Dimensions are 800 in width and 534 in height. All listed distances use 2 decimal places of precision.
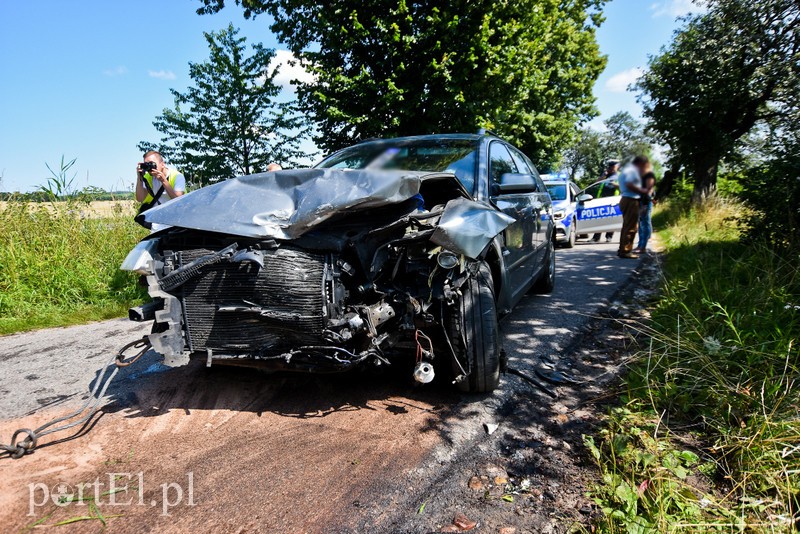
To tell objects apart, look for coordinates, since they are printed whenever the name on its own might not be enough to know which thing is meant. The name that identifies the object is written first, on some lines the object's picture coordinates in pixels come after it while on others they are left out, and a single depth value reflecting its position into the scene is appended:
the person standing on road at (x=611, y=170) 7.76
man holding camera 4.68
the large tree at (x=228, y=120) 13.69
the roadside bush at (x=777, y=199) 4.59
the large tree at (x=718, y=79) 8.42
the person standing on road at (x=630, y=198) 6.70
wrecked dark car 2.51
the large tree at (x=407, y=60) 9.75
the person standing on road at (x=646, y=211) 7.41
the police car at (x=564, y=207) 10.28
